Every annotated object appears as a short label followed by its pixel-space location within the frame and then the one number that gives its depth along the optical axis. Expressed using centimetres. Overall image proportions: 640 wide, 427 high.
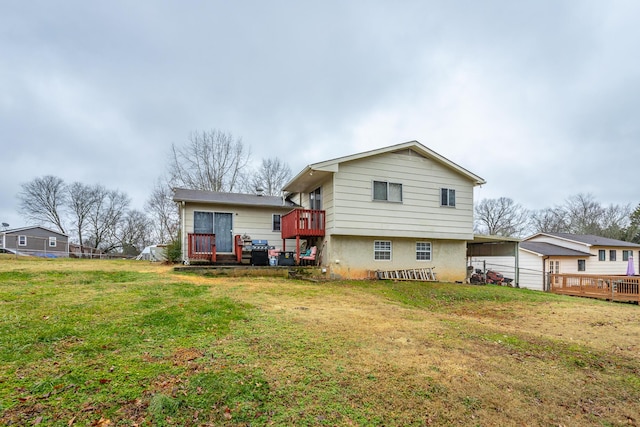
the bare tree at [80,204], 3734
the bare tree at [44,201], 3638
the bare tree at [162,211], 2688
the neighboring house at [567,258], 2108
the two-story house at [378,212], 1189
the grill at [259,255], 1250
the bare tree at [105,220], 3756
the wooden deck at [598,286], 1378
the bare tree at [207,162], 2608
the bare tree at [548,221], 4026
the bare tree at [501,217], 4231
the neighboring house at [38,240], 3204
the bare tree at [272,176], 2863
